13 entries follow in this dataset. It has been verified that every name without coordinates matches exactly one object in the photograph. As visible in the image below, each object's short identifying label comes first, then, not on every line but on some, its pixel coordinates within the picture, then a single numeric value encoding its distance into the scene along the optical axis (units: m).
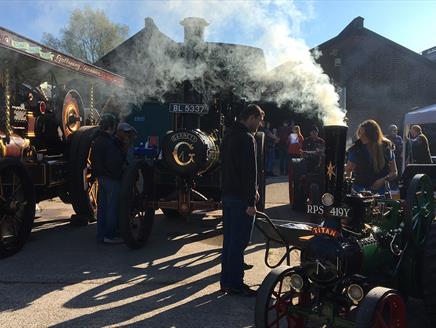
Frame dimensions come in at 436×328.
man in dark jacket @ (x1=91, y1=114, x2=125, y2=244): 5.10
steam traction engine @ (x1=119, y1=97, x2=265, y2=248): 5.02
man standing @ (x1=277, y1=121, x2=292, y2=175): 12.97
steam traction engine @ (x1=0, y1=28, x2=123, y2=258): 4.64
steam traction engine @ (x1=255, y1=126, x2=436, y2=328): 2.54
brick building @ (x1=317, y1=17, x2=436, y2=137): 22.14
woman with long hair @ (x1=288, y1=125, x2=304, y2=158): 11.15
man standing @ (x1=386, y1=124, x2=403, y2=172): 9.15
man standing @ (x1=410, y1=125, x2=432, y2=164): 8.23
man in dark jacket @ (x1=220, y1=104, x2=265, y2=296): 3.67
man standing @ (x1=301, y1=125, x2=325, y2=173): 7.28
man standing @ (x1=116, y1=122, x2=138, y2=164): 5.32
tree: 23.48
